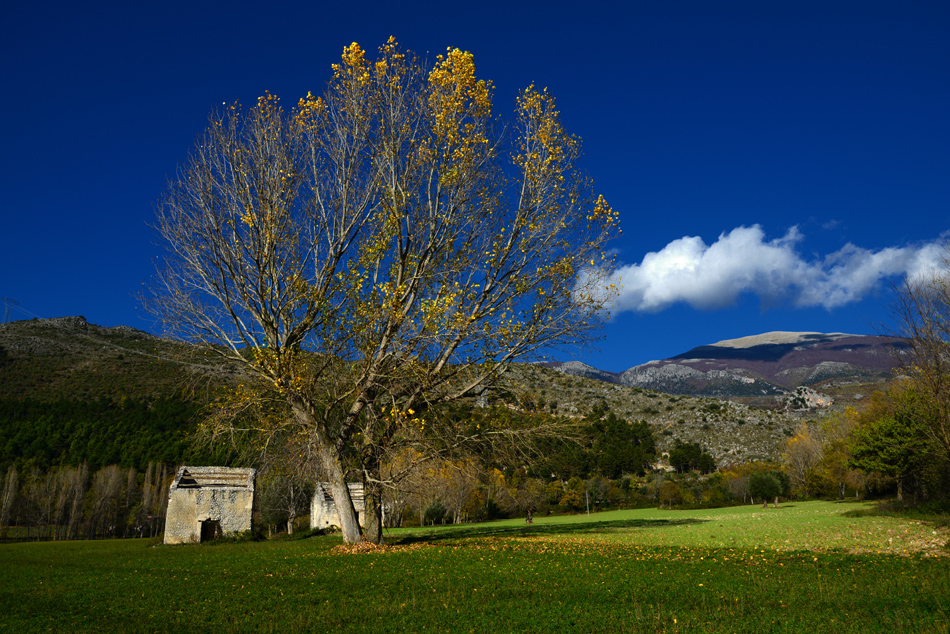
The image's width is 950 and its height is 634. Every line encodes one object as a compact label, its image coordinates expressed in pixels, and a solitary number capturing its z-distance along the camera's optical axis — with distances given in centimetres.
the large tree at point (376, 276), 1628
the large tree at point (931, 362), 1897
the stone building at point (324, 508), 3384
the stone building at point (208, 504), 2752
